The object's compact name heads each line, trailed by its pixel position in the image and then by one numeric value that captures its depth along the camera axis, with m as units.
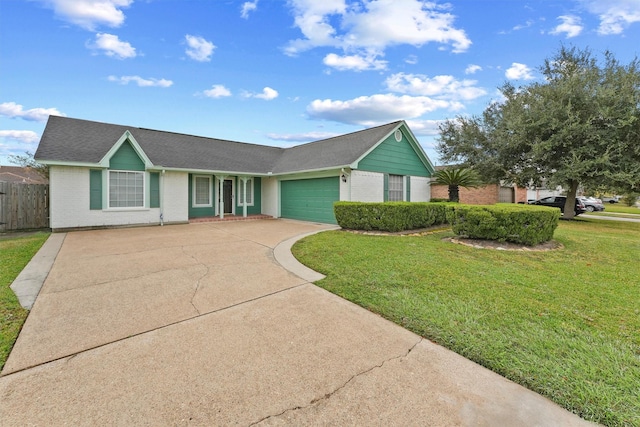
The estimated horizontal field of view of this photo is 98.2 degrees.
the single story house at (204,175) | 11.14
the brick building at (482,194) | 22.06
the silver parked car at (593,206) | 27.41
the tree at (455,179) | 13.84
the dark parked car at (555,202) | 20.50
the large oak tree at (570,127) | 12.70
